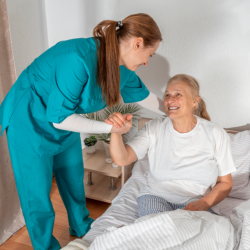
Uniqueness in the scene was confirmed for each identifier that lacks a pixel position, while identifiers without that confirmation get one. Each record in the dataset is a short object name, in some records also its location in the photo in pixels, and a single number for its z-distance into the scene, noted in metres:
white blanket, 0.93
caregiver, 1.15
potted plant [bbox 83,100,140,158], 2.08
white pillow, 1.59
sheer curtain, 1.73
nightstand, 1.97
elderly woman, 1.34
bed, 1.09
